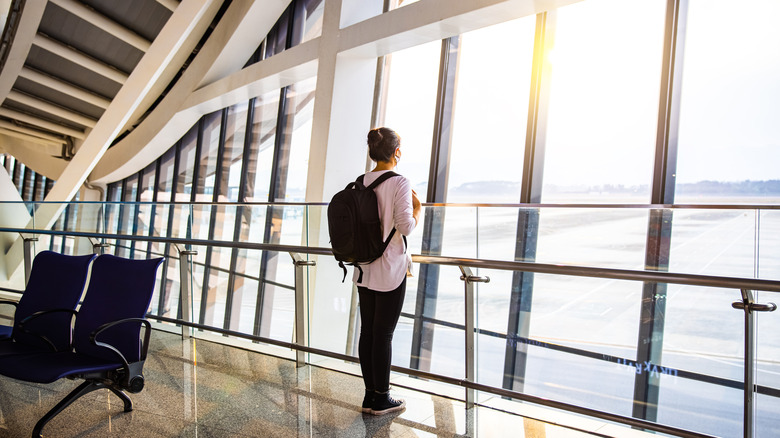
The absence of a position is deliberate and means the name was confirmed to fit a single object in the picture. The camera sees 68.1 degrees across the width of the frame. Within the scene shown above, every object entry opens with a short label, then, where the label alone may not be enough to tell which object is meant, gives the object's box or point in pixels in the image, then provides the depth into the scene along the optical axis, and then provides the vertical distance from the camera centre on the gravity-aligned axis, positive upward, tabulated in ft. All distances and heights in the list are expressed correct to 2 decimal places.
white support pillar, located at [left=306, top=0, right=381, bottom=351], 25.31 +5.31
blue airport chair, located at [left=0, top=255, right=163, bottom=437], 9.31 -2.37
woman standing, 9.82 -0.78
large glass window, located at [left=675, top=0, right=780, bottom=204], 14.65 +4.28
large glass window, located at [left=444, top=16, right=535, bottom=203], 20.39 +4.83
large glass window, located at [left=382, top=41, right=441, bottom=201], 23.86 +5.71
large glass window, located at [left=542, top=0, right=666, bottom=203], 17.01 +4.79
